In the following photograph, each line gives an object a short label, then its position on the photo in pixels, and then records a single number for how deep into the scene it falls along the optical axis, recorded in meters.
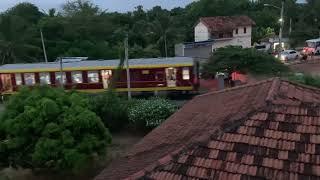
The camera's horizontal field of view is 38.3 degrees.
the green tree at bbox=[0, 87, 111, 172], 17.12
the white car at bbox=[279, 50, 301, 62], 47.16
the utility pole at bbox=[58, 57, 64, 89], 29.55
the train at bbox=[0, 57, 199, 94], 28.59
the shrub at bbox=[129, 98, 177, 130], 24.12
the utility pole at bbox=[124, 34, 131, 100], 27.96
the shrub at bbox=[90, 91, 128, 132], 25.11
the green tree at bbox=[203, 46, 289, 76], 30.98
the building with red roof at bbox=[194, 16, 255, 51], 53.56
